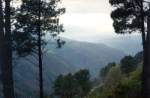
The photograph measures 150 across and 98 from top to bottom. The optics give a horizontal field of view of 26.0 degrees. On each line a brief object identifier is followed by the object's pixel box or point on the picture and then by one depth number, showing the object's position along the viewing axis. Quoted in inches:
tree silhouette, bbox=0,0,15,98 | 447.3
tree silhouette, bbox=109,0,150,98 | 668.7
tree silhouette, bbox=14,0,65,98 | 844.1
